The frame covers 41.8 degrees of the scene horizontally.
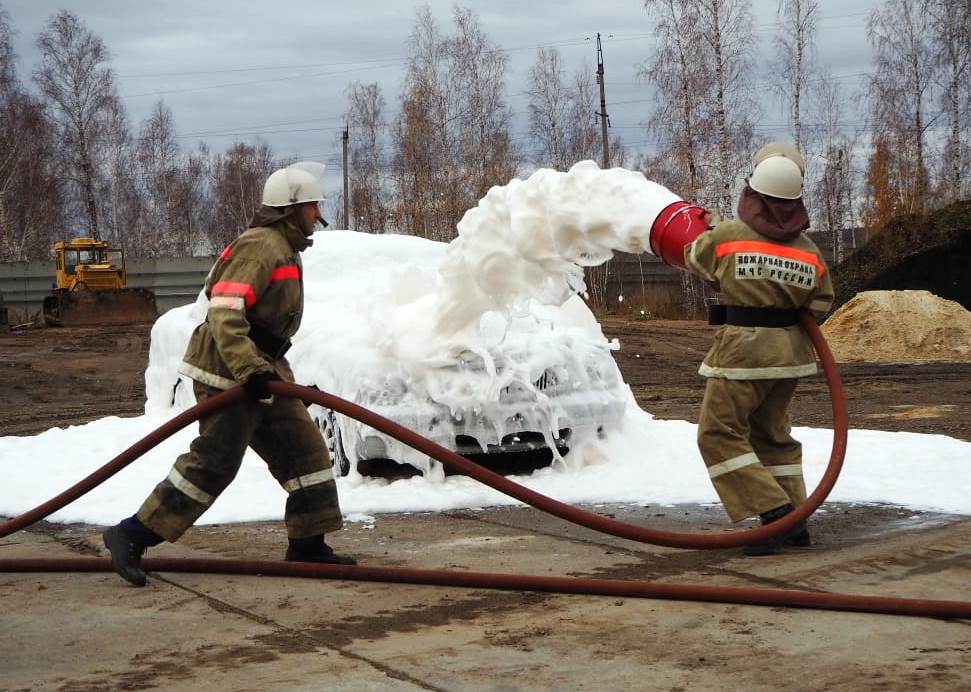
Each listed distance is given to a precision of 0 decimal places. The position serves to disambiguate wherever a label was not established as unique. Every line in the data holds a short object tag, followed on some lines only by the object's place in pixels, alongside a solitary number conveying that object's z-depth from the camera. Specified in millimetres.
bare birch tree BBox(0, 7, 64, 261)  43125
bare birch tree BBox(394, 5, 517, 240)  38719
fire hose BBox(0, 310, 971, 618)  4453
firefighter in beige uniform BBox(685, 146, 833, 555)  5434
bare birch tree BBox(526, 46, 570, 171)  43312
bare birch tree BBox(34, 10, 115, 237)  44625
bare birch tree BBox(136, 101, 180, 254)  56438
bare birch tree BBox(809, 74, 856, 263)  37928
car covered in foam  7156
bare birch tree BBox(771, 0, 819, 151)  32562
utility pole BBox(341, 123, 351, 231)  46741
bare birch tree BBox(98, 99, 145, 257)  47656
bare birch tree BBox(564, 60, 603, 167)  45969
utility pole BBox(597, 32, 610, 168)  40106
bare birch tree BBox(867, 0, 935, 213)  32438
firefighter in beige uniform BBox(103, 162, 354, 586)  5145
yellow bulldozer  30750
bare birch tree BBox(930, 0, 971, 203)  29062
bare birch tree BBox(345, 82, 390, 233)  47406
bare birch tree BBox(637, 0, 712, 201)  31547
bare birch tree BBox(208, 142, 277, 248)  62031
